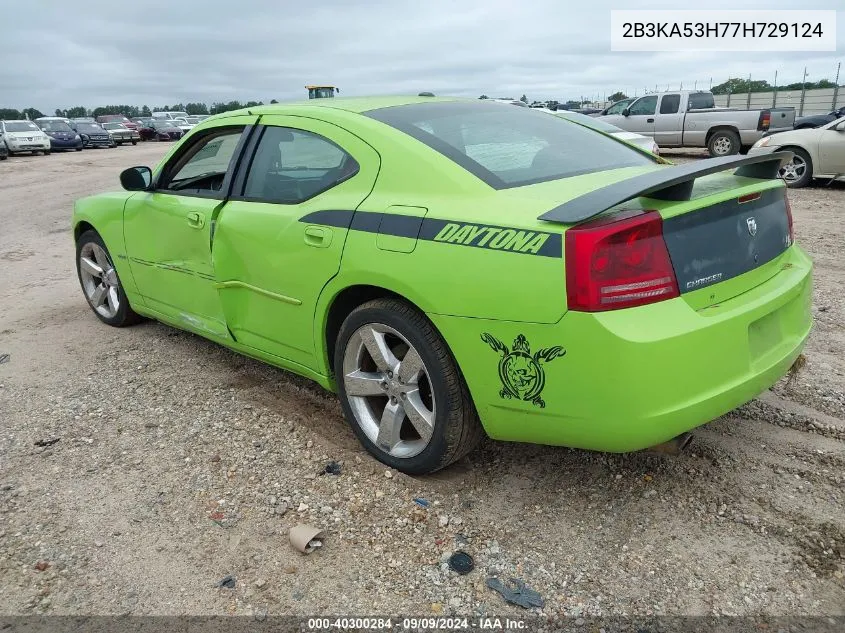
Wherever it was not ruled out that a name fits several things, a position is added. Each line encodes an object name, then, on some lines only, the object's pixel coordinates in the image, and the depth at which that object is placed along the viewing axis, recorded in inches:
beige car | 425.4
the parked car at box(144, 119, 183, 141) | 1707.7
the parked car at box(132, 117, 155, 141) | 1750.7
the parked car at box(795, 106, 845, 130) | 680.2
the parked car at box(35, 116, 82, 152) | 1295.5
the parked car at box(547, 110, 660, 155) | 397.4
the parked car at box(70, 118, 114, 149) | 1393.9
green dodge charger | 89.8
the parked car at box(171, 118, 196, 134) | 1729.0
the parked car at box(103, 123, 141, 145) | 1520.7
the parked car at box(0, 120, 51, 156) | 1138.7
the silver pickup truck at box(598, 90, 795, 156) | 649.0
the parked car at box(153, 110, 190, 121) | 1879.7
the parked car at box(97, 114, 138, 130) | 1764.8
